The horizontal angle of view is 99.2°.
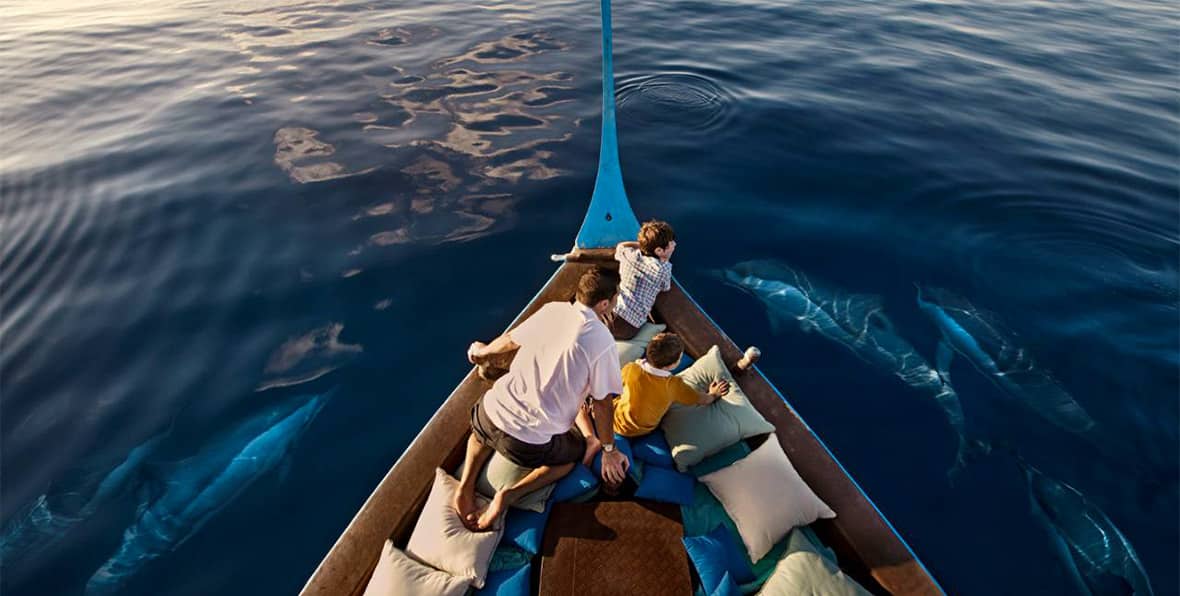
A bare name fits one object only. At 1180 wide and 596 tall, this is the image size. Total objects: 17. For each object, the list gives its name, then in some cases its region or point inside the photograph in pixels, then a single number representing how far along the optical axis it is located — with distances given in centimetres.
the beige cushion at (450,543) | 442
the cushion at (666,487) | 502
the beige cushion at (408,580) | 420
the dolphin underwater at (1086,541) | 581
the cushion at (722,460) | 541
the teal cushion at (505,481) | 493
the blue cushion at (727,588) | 425
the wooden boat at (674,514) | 448
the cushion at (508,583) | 437
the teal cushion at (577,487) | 507
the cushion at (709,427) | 539
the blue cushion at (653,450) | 543
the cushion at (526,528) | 469
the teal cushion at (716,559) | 440
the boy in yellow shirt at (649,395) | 513
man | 430
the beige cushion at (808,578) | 420
